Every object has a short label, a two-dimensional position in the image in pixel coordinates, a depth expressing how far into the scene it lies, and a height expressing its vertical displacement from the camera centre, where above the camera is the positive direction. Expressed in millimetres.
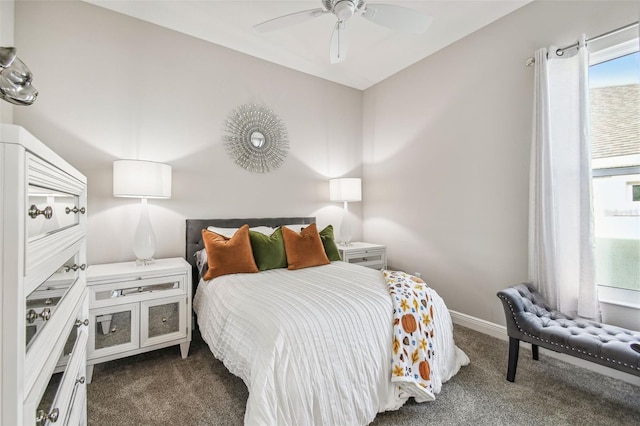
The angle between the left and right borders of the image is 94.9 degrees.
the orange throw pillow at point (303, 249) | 2623 -324
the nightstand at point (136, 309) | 2006 -697
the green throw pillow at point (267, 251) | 2527 -330
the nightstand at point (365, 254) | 3406 -493
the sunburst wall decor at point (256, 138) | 3158 +842
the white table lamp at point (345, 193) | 3609 +249
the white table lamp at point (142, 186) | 2301 +216
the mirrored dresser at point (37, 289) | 589 -196
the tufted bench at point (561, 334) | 1582 -731
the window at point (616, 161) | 2023 +367
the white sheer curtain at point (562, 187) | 2090 +192
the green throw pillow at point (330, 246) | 2908 -327
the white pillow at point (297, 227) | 3143 -150
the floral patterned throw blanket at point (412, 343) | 1627 -751
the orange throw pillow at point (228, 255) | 2342 -342
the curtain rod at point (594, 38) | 1976 +1247
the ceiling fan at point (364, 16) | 1960 +1371
